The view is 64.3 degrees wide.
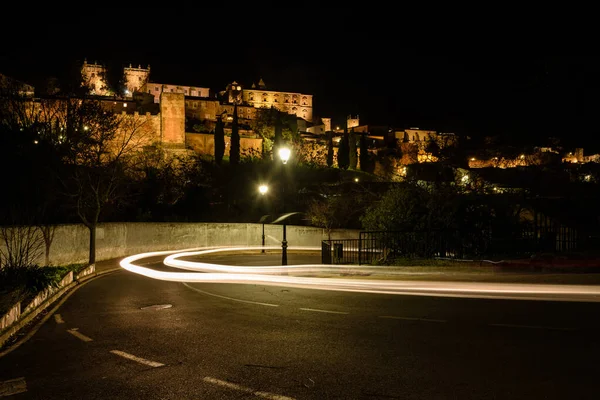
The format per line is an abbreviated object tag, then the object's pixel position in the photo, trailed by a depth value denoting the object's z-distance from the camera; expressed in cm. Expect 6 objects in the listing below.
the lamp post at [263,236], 3183
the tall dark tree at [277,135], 8375
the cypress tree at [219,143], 8044
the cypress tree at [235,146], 7831
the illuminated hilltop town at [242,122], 8188
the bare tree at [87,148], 2661
